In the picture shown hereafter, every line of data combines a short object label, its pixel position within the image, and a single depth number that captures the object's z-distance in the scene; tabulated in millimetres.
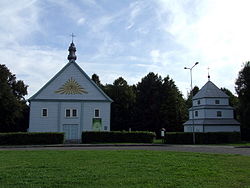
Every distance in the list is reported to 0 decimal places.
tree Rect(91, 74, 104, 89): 83812
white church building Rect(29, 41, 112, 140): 44531
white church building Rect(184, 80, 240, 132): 54906
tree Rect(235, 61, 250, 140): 48750
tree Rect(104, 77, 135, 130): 70506
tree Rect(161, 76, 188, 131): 68375
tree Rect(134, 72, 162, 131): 68875
